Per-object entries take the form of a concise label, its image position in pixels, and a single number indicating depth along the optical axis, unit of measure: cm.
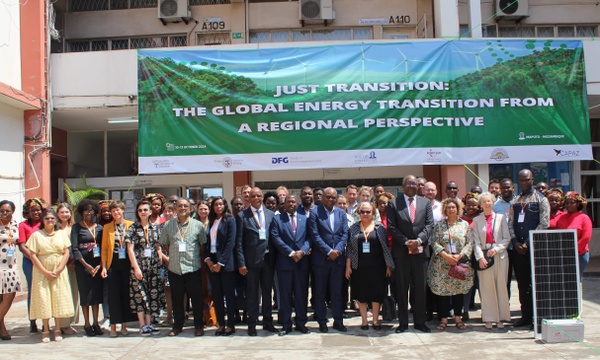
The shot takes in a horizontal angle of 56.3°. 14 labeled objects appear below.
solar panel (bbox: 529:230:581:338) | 616
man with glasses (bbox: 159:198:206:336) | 659
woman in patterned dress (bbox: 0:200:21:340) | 658
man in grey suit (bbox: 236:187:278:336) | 664
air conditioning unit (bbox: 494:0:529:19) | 1313
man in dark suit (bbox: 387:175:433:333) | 655
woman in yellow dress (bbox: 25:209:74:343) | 644
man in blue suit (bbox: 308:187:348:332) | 668
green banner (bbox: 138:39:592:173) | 1063
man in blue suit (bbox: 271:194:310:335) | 666
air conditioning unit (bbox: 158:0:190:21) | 1338
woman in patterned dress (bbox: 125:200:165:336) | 665
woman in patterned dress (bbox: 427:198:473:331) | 657
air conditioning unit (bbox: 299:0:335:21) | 1332
